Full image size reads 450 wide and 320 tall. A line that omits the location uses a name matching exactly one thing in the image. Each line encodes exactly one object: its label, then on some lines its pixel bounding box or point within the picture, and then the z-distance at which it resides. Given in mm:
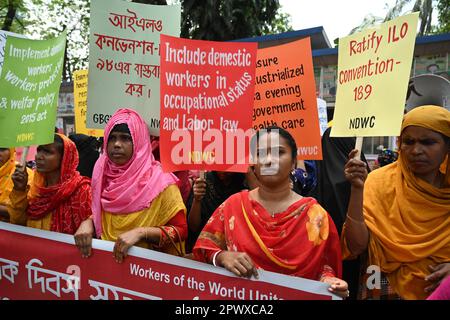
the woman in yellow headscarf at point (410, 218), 1918
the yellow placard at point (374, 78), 1831
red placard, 2266
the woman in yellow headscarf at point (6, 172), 3279
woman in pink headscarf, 2299
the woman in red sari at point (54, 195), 2615
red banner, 1811
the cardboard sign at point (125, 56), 2883
